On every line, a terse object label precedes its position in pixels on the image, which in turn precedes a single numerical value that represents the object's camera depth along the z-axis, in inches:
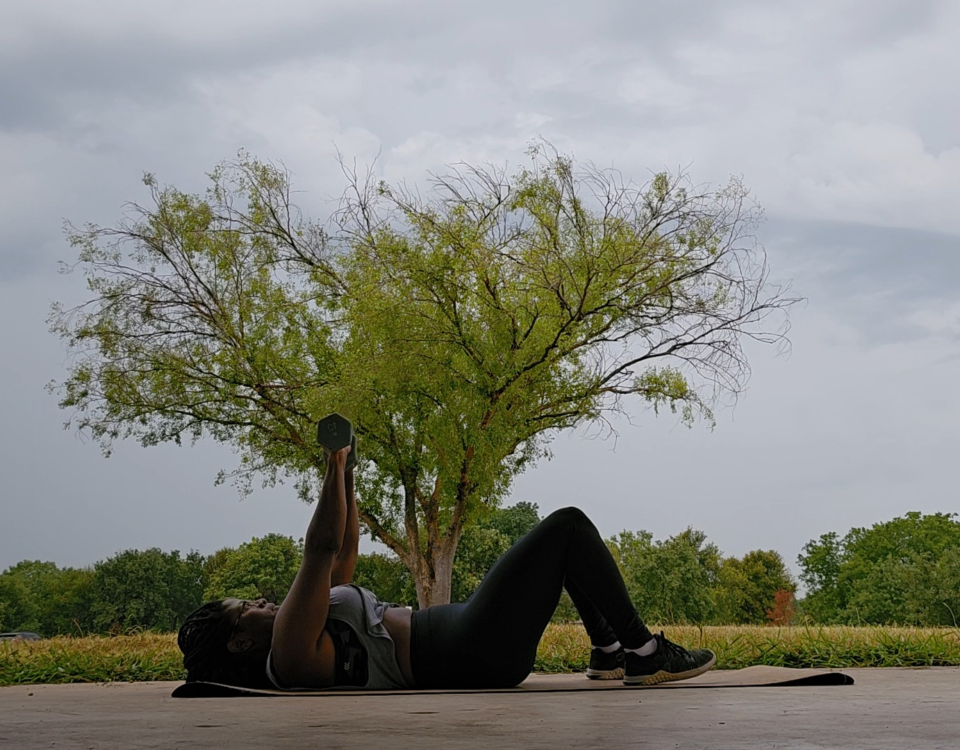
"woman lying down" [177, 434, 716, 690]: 140.6
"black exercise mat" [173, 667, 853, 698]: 138.4
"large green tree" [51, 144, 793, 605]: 584.4
